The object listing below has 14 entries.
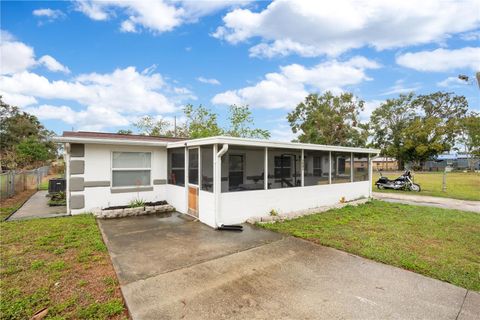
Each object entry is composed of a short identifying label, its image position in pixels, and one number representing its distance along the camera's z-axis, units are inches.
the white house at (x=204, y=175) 242.7
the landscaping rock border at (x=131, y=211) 265.3
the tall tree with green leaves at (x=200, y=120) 960.9
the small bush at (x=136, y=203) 292.4
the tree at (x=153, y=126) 1114.1
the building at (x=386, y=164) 1822.8
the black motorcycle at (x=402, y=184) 549.3
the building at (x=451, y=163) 1696.0
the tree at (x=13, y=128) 1135.0
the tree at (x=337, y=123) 1074.1
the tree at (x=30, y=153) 881.5
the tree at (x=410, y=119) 1370.6
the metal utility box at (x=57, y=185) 375.9
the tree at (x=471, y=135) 1107.3
